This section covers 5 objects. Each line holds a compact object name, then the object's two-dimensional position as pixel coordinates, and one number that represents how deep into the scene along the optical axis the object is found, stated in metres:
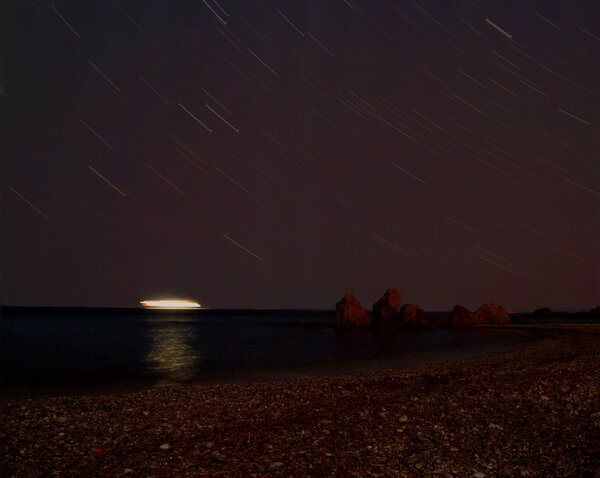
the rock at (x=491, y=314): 96.12
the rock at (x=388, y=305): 96.69
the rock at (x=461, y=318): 89.06
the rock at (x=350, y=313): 88.75
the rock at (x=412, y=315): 95.99
